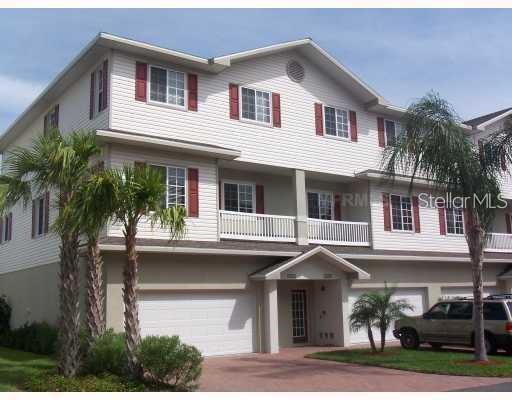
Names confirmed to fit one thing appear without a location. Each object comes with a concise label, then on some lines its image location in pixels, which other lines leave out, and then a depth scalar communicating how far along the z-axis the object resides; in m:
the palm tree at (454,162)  16.22
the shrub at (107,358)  12.67
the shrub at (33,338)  17.94
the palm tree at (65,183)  12.62
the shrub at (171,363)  11.81
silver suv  17.88
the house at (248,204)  18.30
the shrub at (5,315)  24.59
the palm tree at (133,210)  12.16
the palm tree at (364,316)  18.08
